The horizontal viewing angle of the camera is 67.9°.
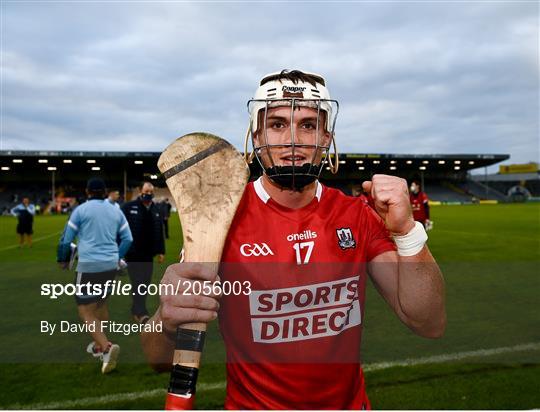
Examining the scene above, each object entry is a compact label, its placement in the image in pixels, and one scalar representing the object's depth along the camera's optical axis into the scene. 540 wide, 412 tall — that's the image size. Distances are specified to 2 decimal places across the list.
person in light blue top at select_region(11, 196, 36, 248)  16.26
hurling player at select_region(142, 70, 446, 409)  2.05
